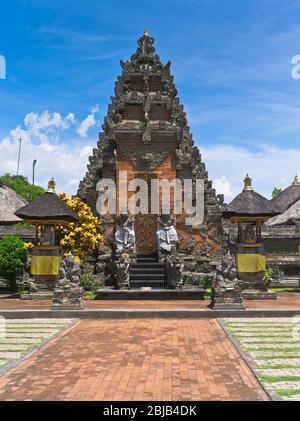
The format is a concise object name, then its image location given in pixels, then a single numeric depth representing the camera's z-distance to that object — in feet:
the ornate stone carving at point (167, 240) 77.15
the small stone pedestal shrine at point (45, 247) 68.85
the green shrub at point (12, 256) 79.05
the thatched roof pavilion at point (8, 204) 109.81
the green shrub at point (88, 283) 75.72
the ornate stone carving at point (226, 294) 52.03
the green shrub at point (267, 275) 70.37
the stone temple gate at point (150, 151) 83.41
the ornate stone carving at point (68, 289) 52.70
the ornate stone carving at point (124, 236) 77.30
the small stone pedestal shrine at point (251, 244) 68.28
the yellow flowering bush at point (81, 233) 78.69
